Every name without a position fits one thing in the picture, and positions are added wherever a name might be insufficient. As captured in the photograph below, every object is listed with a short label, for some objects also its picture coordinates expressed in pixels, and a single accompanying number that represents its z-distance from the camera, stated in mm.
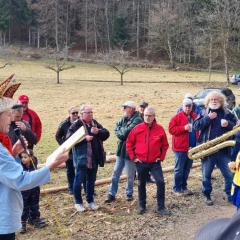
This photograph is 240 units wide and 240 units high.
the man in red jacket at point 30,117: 6964
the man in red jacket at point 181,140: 6988
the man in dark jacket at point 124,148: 6707
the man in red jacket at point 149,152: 6148
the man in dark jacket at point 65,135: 7105
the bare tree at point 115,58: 42900
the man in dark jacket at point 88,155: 6230
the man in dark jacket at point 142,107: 7678
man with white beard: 6504
